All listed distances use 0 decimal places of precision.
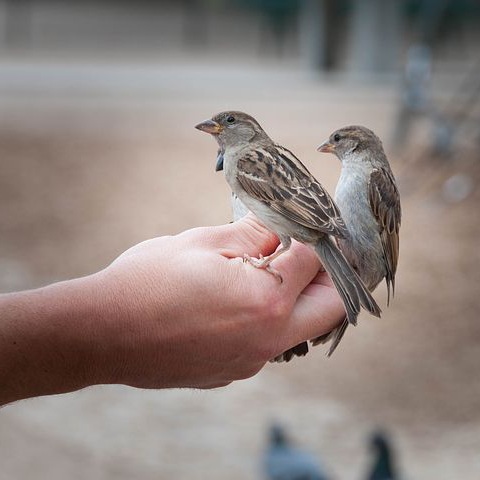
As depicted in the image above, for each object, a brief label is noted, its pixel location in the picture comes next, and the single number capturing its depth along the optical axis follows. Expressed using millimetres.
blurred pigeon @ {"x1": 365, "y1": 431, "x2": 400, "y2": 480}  9180
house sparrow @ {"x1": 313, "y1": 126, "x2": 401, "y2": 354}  2947
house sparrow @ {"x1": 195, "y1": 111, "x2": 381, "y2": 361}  2602
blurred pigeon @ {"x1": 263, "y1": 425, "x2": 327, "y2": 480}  9484
